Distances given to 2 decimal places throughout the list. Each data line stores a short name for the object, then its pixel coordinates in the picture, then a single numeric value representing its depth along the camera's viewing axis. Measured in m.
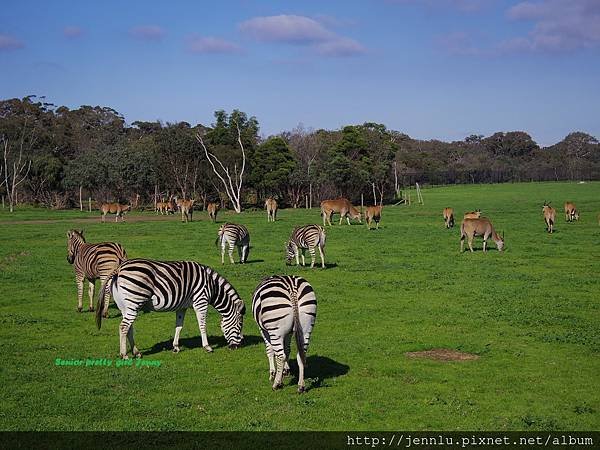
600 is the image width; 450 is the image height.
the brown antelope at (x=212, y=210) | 45.66
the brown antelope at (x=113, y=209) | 49.31
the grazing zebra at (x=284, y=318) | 9.45
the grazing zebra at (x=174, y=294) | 11.13
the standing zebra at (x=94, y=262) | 15.08
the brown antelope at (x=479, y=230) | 27.47
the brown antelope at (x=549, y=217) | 34.03
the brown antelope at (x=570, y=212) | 40.92
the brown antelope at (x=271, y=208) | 44.63
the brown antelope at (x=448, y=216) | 38.50
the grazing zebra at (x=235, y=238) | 23.69
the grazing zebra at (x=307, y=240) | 22.27
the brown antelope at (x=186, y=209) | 47.06
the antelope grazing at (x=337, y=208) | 41.94
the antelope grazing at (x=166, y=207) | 57.71
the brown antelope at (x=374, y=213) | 39.41
